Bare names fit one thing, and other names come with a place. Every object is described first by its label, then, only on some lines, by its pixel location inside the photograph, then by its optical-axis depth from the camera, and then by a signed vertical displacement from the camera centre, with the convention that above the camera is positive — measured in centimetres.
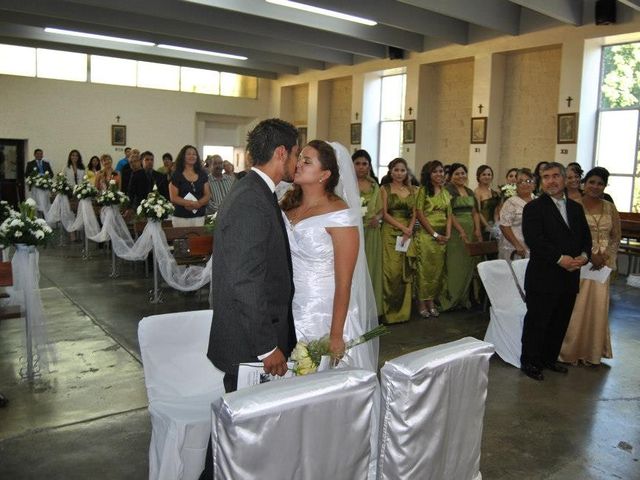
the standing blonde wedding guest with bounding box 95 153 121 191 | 1120 -18
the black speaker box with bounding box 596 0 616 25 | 1063 +294
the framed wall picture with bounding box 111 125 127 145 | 1823 +94
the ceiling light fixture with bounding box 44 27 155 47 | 1440 +315
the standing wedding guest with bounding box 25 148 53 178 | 1568 -2
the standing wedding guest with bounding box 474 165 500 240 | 772 -27
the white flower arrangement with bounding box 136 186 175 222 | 691 -47
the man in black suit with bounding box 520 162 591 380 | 452 -58
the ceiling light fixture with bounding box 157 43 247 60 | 1581 +312
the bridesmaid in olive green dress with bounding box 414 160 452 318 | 670 -65
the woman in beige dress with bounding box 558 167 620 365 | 518 -106
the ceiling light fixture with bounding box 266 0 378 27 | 1123 +315
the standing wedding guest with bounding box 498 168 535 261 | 617 -39
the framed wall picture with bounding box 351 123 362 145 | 1685 +111
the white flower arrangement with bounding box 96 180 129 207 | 851 -44
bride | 277 -35
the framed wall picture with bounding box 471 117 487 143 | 1345 +106
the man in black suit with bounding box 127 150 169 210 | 941 -24
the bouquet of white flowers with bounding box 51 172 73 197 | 1127 -42
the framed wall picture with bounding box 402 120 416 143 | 1505 +109
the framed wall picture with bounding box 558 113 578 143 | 1175 +102
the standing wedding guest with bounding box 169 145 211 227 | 742 -18
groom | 224 -36
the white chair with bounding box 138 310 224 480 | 261 -104
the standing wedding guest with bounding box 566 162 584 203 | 593 -5
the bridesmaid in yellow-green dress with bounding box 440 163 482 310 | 714 -77
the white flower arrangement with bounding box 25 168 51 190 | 1239 -37
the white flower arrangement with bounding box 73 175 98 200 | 968 -41
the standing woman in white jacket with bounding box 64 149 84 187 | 1484 -11
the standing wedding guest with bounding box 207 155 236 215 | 871 -21
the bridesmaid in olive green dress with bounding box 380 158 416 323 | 639 -65
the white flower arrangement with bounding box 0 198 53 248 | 434 -48
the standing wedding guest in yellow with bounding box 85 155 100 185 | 1340 -2
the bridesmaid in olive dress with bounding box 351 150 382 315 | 604 -42
